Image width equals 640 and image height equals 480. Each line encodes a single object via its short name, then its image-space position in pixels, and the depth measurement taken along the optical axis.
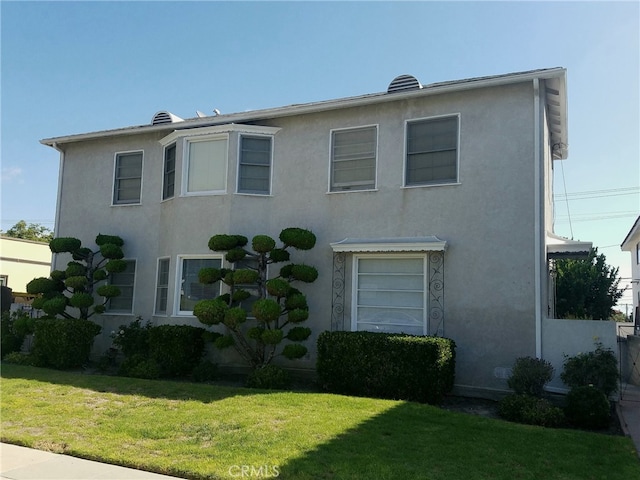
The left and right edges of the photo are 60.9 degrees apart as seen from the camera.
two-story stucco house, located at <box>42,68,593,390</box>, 10.98
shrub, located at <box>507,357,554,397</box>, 9.68
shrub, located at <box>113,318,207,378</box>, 12.09
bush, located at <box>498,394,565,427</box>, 8.70
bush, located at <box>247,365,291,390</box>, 10.89
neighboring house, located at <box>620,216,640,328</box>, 25.29
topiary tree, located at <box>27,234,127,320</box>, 13.84
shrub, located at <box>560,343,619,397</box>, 9.46
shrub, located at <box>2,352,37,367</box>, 13.44
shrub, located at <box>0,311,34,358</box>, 14.02
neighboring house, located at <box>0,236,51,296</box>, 30.20
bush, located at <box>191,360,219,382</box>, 11.91
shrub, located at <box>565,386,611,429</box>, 8.57
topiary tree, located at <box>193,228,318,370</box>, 11.38
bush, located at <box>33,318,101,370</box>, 12.95
